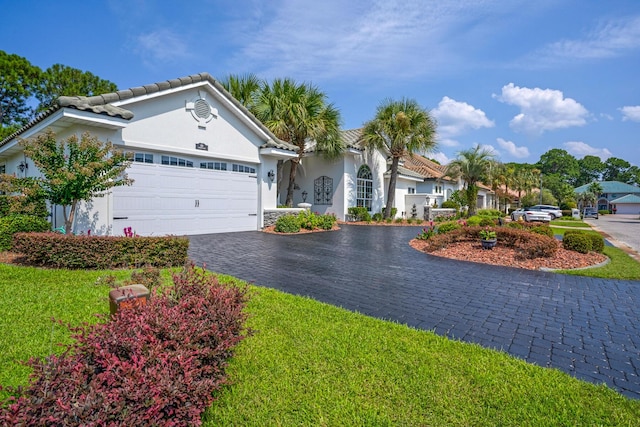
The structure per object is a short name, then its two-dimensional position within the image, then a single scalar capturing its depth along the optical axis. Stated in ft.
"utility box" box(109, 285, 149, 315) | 9.59
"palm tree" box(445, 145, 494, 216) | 88.79
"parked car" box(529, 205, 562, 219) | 127.91
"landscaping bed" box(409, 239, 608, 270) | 28.19
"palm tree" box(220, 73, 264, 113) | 64.54
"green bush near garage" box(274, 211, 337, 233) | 47.83
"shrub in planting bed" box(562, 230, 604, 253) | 32.63
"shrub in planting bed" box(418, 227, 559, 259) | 29.71
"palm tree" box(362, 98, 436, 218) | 68.69
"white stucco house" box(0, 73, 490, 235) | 32.40
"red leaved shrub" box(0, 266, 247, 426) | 5.73
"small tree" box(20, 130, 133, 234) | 25.07
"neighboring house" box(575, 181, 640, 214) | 196.65
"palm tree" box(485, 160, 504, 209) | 127.67
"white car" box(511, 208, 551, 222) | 84.02
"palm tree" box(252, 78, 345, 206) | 58.08
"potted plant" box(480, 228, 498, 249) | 33.39
